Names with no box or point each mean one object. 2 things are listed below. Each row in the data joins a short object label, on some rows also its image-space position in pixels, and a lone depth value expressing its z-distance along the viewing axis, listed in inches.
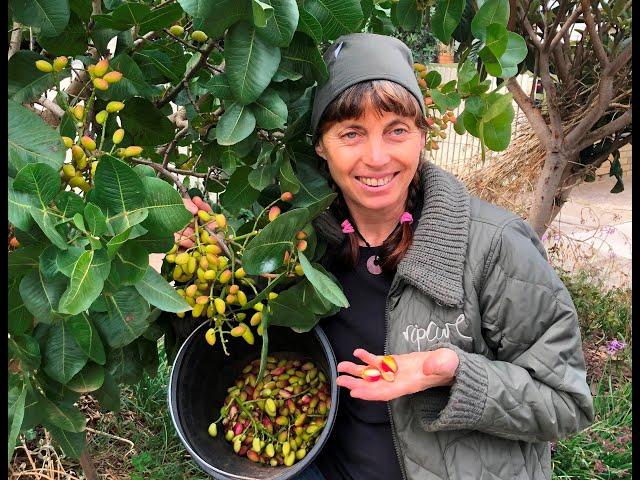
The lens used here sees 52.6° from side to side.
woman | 44.7
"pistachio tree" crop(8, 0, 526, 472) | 30.8
